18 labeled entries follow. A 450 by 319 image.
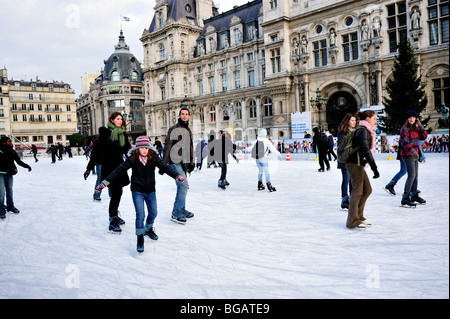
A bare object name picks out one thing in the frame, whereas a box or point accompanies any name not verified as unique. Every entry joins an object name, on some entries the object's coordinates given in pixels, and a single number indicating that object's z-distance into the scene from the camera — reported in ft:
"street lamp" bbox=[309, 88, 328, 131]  95.76
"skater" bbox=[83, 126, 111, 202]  19.71
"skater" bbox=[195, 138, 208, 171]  51.20
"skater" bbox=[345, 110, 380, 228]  17.13
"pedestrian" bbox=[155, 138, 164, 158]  71.51
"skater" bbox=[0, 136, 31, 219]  23.20
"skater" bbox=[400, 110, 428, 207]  21.57
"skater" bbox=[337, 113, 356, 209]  22.34
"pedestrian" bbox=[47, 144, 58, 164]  91.79
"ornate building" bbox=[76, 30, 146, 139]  237.86
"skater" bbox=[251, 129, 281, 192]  29.78
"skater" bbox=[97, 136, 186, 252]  15.07
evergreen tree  72.69
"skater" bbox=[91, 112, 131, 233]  18.49
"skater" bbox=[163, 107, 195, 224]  19.62
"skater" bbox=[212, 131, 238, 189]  33.42
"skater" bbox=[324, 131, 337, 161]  56.11
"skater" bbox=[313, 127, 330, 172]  43.83
